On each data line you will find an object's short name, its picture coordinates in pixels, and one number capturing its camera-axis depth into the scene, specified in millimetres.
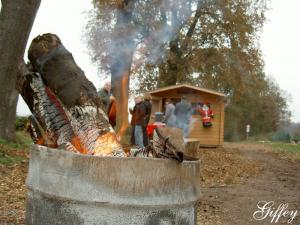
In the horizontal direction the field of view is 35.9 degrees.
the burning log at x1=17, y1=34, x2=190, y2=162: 3441
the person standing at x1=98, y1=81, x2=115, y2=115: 8441
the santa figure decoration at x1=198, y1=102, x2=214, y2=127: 19391
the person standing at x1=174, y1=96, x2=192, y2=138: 15906
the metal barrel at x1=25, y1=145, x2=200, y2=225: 2852
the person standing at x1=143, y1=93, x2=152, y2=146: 13305
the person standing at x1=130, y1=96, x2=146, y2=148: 13117
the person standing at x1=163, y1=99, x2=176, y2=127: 15169
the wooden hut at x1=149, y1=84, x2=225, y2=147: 19344
